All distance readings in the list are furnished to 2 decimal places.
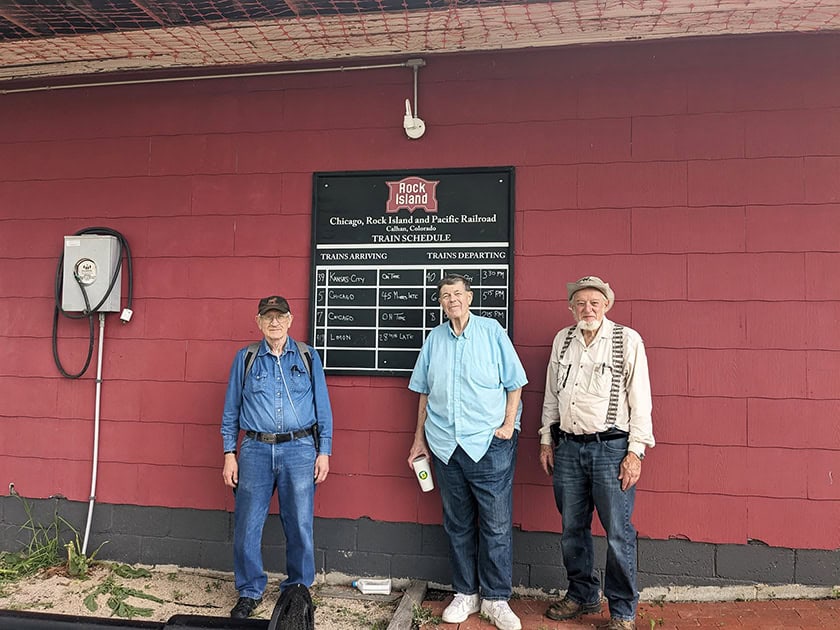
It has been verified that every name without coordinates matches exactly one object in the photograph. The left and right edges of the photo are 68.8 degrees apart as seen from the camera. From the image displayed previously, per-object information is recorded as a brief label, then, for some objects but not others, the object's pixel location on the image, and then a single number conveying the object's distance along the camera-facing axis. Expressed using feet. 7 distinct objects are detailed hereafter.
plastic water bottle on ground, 10.82
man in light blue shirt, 9.61
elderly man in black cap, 10.02
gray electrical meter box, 11.77
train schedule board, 11.01
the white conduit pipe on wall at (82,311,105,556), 11.94
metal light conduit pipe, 11.41
